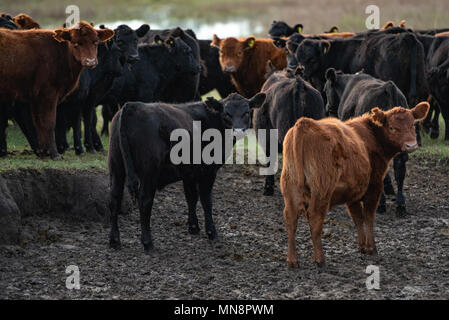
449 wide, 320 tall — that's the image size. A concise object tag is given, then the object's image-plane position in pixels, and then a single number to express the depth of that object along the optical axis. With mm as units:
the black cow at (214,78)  17609
